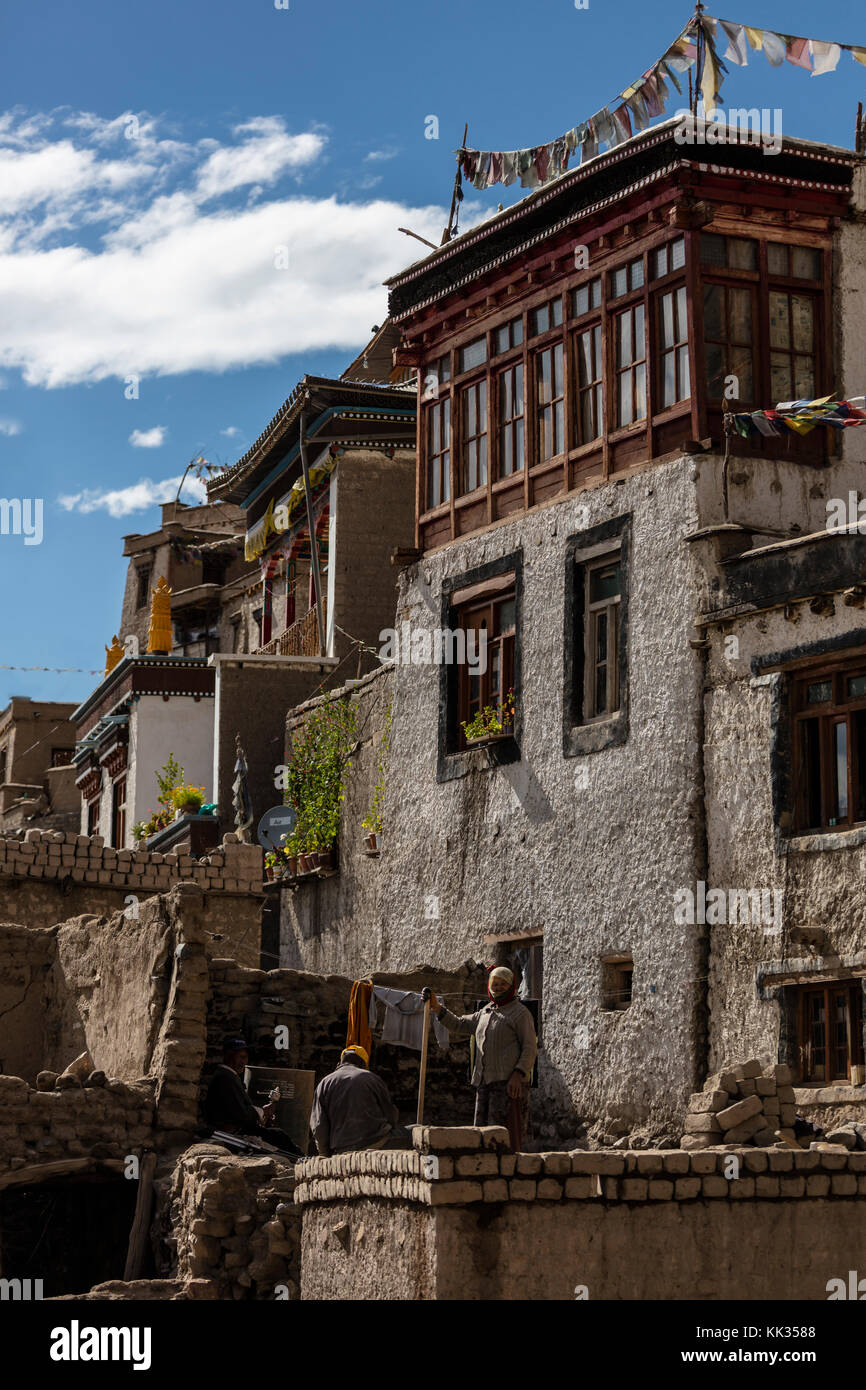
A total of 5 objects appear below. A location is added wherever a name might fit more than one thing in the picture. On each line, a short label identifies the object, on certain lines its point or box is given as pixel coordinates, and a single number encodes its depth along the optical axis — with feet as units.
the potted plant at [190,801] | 100.01
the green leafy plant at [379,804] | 80.64
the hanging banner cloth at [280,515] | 99.96
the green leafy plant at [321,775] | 86.02
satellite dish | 89.86
